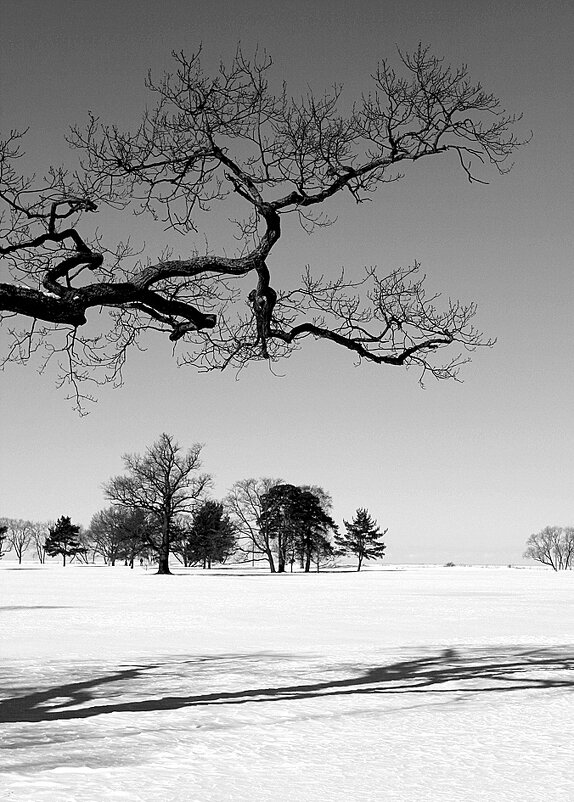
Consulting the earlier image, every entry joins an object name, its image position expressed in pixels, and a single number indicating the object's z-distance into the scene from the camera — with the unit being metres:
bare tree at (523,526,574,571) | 128.38
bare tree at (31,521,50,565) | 145.12
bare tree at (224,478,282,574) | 80.06
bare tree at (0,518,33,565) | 145.38
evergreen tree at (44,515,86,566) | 112.94
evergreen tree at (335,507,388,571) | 99.69
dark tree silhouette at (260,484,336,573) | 80.25
